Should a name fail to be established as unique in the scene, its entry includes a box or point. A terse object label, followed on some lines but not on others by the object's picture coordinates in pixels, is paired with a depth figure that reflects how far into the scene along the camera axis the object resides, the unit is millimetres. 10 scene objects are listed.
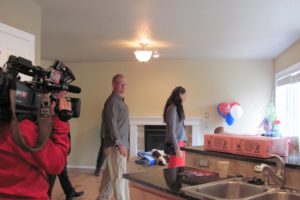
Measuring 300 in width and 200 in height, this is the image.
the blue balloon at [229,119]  5784
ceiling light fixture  4418
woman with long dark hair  3348
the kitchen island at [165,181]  1750
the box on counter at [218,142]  2191
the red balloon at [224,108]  5834
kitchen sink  1784
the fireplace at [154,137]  6336
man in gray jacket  3398
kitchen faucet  1791
